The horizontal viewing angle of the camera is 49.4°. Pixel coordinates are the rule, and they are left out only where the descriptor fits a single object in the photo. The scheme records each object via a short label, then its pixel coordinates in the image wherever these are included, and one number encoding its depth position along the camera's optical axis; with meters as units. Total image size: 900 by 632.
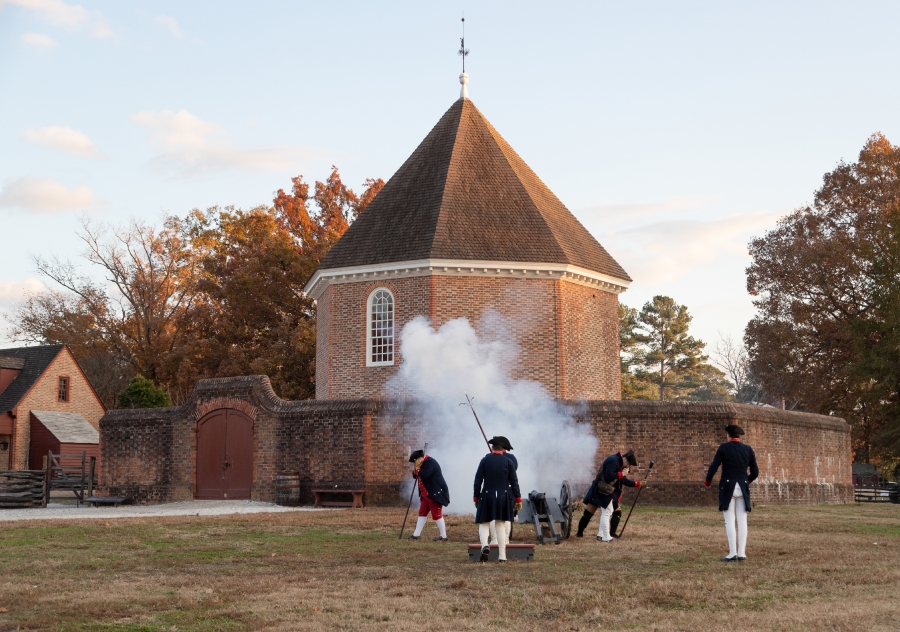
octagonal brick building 28.22
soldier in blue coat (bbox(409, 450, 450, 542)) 15.38
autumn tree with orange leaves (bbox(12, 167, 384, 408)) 44.62
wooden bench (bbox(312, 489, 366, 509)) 23.16
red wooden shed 45.91
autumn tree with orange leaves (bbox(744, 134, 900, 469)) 40.62
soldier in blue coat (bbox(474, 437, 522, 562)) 12.46
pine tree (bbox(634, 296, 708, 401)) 84.75
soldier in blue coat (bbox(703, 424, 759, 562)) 12.66
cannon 14.99
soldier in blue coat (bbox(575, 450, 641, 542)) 15.23
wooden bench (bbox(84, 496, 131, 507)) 25.84
